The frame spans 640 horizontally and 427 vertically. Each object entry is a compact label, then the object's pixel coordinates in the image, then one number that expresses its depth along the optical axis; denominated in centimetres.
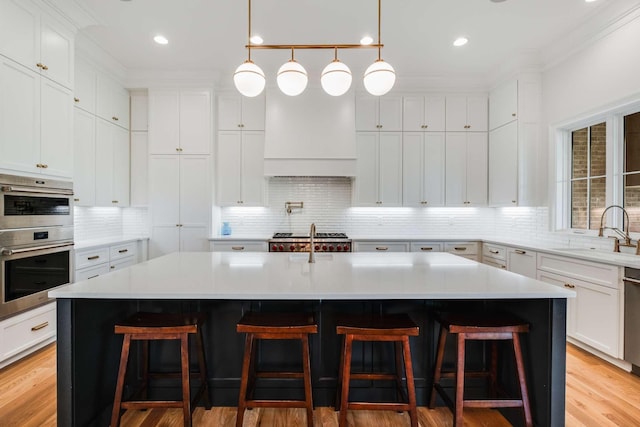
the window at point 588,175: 317
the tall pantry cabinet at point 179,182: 419
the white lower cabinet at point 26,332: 237
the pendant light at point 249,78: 187
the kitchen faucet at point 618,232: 279
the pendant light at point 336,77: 185
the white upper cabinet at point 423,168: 438
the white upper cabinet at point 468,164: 438
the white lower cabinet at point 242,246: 412
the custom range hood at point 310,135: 419
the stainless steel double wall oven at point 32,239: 237
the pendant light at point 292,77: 187
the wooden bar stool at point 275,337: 151
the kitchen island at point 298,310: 149
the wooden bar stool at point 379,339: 151
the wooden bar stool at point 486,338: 156
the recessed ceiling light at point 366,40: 332
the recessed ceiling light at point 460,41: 333
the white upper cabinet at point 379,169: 436
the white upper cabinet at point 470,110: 436
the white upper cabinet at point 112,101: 376
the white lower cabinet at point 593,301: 245
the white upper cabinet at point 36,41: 237
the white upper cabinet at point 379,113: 435
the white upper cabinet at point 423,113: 436
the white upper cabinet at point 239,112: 432
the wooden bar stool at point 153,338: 153
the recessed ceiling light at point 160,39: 332
